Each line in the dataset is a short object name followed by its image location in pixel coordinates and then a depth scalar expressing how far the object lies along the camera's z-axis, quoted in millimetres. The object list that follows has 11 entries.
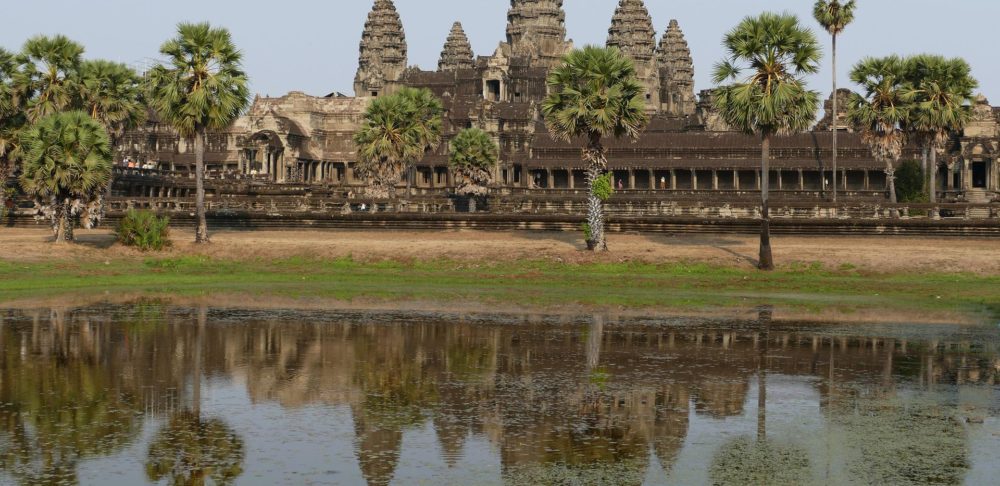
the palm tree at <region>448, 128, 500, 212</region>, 87562
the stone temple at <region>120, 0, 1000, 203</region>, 103688
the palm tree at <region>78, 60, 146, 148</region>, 67750
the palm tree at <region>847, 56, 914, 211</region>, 71244
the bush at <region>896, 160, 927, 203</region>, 87569
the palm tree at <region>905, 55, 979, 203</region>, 67812
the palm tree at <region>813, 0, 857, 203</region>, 83750
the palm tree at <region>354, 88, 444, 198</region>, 75938
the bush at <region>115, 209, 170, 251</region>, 50000
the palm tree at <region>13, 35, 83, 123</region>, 63031
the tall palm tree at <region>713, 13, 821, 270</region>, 45906
